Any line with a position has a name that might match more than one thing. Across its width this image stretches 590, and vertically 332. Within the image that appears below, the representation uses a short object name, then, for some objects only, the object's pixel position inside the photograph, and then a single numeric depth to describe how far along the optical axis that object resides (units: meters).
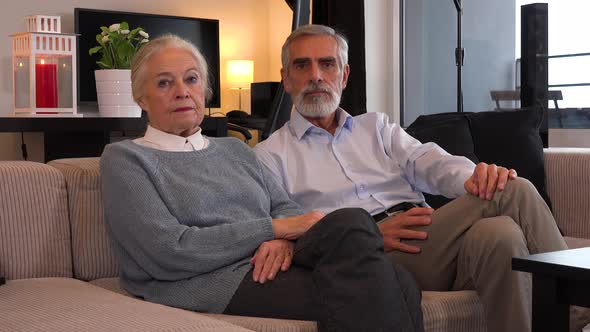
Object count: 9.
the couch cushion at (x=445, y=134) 2.88
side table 1.63
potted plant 3.51
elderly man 1.99
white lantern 3.45
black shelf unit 3.28
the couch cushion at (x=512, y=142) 2.96
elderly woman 1.72
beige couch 1.73
